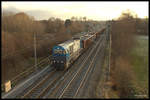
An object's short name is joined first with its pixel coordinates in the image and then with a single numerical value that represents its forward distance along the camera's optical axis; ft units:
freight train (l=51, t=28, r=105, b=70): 56.34
